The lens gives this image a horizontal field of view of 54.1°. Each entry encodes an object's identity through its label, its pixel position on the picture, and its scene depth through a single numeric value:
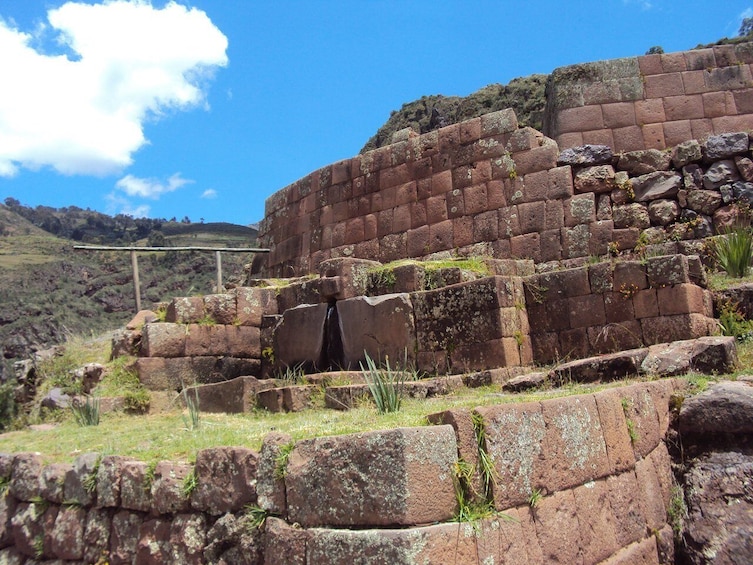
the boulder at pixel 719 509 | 4.81
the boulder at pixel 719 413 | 5.31
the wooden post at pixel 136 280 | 12.74
